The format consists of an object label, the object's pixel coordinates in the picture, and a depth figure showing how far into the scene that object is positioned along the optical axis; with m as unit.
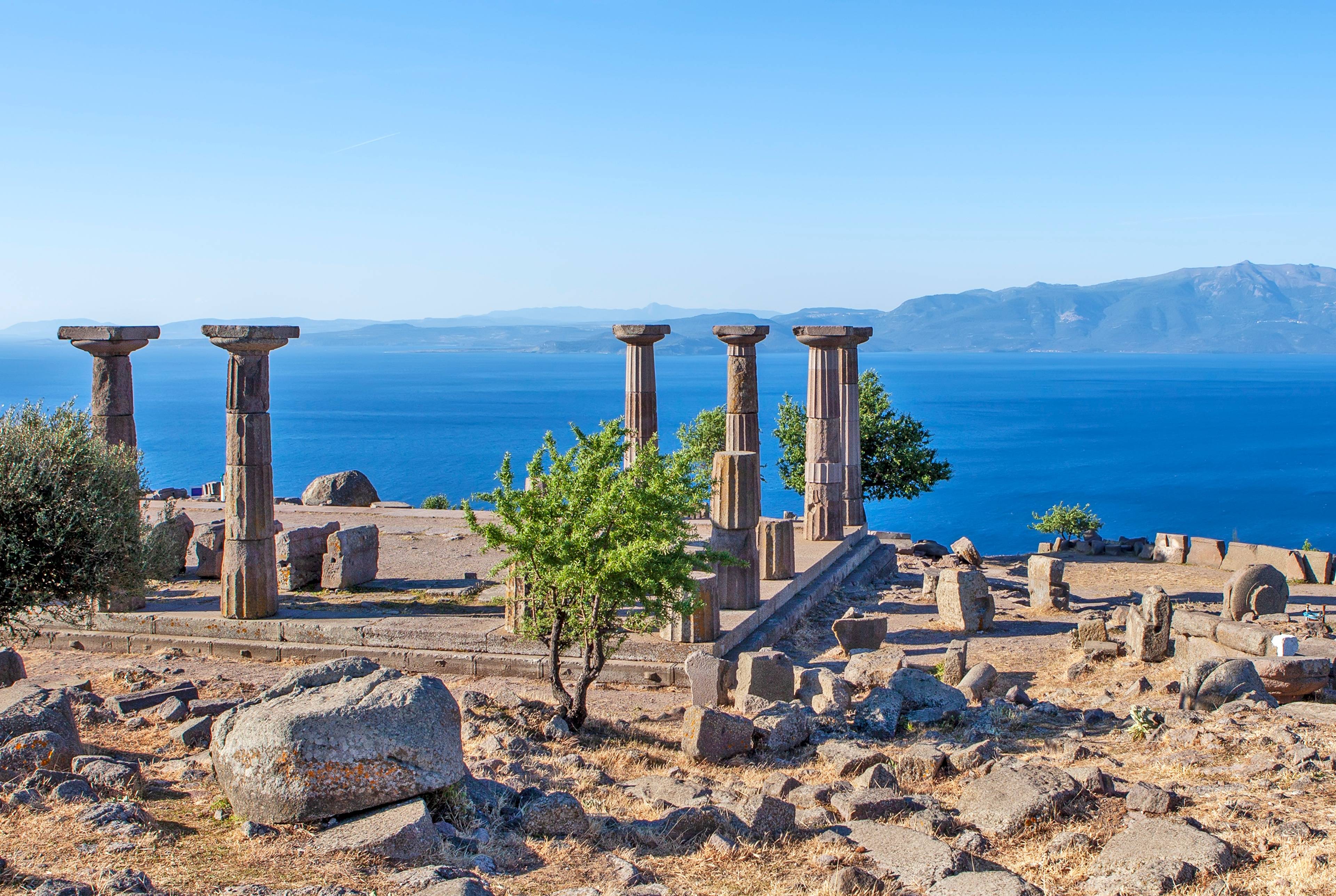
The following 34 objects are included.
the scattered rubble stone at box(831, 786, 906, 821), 9.48
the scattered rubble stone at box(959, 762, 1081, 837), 9.23
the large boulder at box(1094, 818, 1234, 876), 8.15
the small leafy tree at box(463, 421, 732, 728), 12.41
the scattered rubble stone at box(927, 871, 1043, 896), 7.80
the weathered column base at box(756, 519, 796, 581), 19.73
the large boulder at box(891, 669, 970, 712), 13.24
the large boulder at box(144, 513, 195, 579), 15.50
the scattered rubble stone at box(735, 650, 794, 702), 13.86
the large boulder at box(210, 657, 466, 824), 8.01
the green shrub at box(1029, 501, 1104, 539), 43.28
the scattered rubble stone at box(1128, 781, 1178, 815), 9.37
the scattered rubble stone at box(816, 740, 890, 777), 11.06
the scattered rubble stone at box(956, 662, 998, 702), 14.12
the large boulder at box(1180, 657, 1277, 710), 13.02
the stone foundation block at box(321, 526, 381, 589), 19.14
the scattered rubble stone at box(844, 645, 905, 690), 14.22
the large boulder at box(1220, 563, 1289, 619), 18.08
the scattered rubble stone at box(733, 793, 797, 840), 8.89
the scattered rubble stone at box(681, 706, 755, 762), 11.74
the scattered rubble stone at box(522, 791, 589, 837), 8.78
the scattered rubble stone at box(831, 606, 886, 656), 17.25
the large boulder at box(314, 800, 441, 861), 7.67
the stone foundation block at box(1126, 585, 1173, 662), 15.77
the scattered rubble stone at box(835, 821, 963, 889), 8.20
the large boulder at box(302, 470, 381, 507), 31.05
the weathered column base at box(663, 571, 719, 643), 15.66
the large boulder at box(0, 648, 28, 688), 13.47
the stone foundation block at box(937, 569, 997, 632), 18.73
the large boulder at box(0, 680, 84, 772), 9.62
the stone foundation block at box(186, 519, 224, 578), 20.11
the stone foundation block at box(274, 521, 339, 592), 19.20
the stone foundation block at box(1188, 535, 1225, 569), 26.64
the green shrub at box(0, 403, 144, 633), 13.89
